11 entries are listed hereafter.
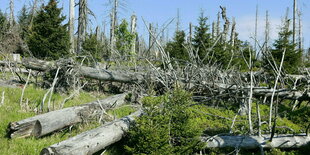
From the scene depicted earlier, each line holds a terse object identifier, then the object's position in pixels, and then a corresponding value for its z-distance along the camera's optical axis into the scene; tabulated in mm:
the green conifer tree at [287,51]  18000
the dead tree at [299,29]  35744
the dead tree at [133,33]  29158
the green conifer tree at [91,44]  26269
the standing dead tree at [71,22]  21594
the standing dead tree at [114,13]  35062
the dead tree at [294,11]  32625
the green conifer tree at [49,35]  20094
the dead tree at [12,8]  37200
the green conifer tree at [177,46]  21992
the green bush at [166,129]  4355
